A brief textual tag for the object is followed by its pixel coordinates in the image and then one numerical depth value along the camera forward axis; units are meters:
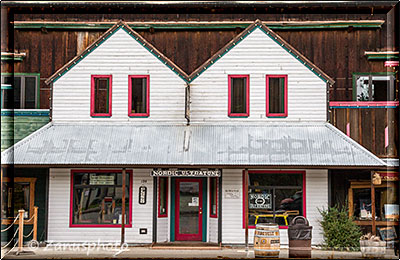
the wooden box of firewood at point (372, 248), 16.12
